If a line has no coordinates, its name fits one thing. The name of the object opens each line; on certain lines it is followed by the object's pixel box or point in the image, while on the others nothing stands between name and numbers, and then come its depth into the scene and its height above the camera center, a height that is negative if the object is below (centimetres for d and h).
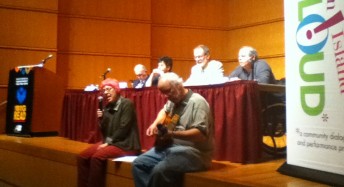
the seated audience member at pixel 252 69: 422 +47
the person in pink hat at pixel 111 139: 381 -18
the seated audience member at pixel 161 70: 514 +55
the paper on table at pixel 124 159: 368 -33
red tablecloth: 377 +1
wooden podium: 591 +20
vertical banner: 274 +22
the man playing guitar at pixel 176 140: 304 -15
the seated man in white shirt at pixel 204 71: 445 +47
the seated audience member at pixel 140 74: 579 +55
